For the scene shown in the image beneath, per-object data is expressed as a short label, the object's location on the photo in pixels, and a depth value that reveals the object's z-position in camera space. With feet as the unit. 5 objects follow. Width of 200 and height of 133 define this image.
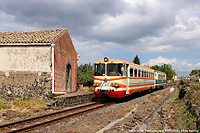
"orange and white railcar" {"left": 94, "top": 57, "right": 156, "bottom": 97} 42.52
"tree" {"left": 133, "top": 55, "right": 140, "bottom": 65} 248.32
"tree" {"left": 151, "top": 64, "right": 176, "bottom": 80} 240.24
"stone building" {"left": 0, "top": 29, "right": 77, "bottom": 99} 47.50
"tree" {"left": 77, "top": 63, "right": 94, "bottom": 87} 78.74
